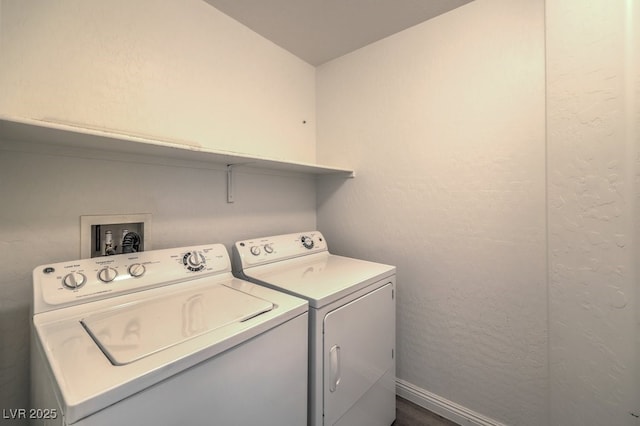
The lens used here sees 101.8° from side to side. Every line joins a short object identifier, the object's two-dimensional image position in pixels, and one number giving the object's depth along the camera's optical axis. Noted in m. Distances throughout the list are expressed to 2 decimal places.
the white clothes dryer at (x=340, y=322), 1.13
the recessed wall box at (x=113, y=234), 1.20
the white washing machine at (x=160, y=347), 0.62
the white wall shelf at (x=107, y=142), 0.86
